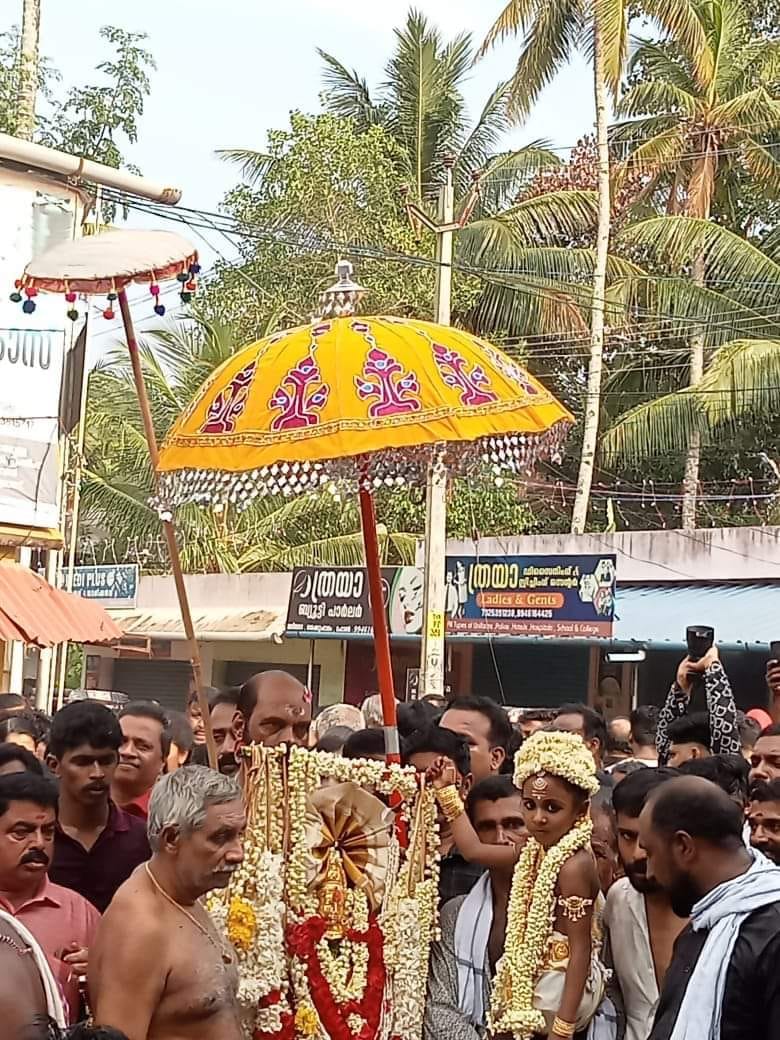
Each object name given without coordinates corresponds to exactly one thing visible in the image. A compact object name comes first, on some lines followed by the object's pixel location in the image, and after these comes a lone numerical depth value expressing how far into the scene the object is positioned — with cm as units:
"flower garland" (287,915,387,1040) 426
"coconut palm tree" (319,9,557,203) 2523
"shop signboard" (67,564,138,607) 2139
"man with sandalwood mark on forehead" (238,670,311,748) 509
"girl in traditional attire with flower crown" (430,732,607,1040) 431
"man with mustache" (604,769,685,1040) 432
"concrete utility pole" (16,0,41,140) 1688
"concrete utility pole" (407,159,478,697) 1578
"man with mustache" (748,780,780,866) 412
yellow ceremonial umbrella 428
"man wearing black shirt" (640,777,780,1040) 332
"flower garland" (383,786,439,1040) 435
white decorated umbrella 520
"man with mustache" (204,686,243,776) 556
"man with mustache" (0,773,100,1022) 390
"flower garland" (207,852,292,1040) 417
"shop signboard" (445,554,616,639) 1686
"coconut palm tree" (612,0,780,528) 2336
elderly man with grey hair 347
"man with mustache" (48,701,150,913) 472
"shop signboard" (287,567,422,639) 1906
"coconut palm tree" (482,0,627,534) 2231
